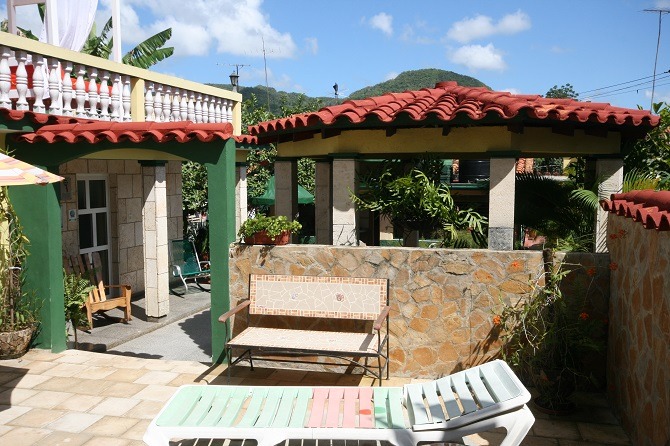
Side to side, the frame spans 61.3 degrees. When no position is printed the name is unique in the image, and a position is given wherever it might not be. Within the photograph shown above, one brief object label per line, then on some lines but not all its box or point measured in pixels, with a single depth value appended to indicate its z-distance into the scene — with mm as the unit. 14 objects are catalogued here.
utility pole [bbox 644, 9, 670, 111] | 33966
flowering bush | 5605
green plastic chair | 13446
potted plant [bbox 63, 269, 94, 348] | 8781
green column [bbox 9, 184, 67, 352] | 7465
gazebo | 6836
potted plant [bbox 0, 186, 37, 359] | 7242
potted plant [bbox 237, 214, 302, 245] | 7027
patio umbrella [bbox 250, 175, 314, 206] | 17734
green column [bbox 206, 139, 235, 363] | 7059
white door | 11141
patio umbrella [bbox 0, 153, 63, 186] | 4828
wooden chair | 9812
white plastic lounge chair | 3936
